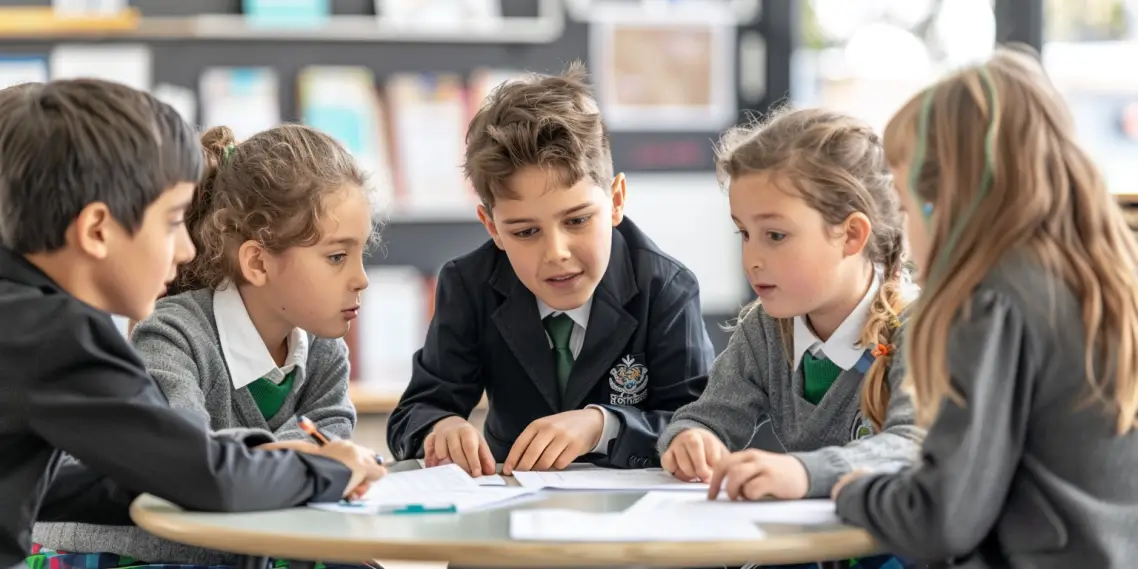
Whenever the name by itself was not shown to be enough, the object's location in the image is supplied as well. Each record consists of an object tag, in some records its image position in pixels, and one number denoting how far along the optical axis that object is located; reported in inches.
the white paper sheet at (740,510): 82.2
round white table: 78.2
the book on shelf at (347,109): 154.5
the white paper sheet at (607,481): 88.1
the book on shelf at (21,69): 150.4
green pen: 83.2
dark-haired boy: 82.3
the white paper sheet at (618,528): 79.0
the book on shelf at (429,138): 156.1
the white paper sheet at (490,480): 89.4
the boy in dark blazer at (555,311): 96.7
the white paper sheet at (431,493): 84.1
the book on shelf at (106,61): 151.8
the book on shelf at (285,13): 153.1
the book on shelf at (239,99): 153.3
